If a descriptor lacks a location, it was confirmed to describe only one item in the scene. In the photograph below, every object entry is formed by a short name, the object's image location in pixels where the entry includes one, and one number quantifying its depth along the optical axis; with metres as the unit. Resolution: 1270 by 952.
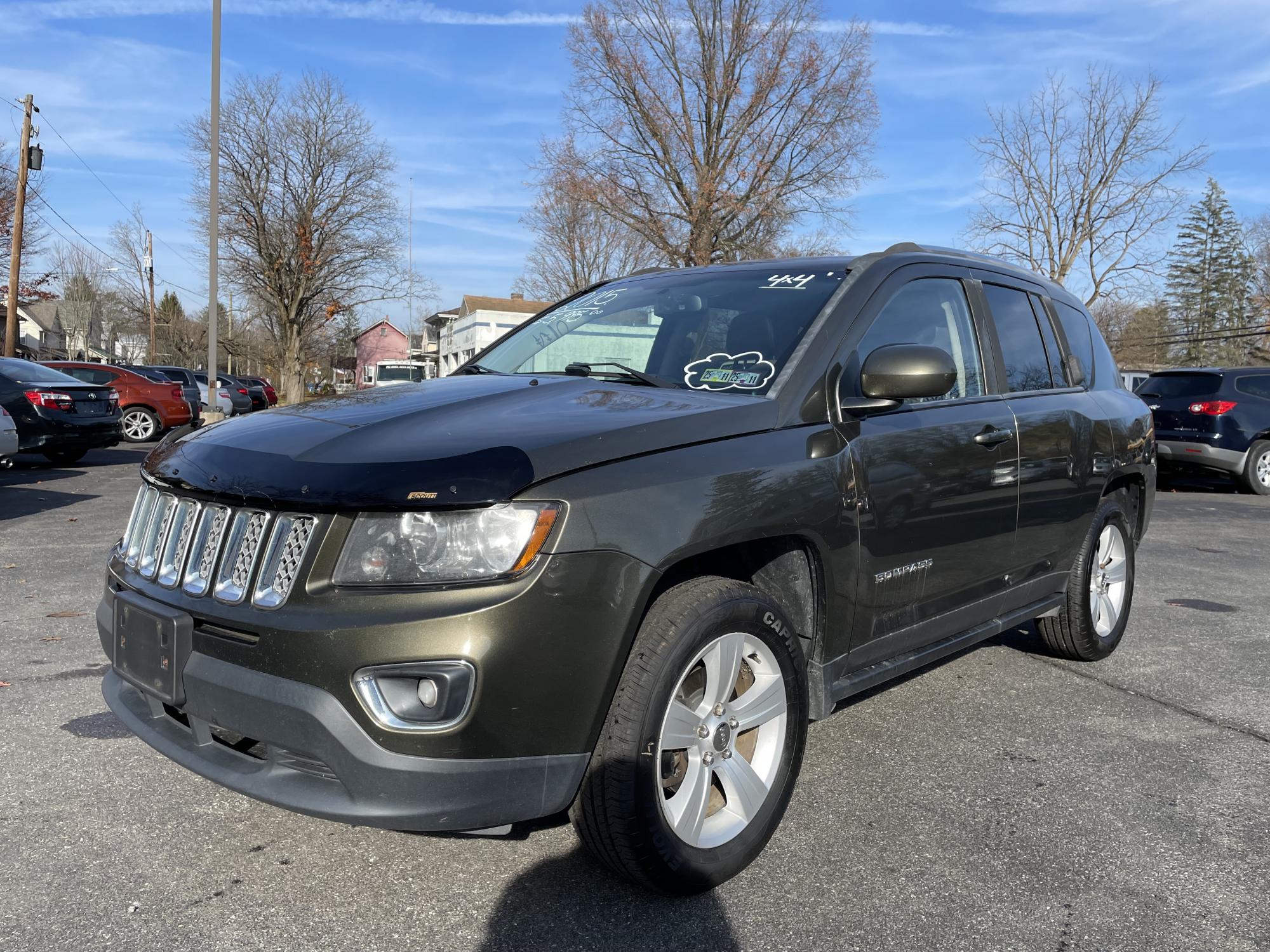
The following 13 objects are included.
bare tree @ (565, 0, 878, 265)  27.69
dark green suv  2.17
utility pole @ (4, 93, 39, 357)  27.42
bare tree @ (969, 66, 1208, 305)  31.12
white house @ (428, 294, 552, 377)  55.53
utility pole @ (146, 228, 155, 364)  59.00
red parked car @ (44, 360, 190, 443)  18.05
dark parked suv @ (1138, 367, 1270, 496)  13.03
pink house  104.56
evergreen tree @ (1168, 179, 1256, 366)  68.00
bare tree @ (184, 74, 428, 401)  43.00
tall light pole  19.62
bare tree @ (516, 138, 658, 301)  35.47
